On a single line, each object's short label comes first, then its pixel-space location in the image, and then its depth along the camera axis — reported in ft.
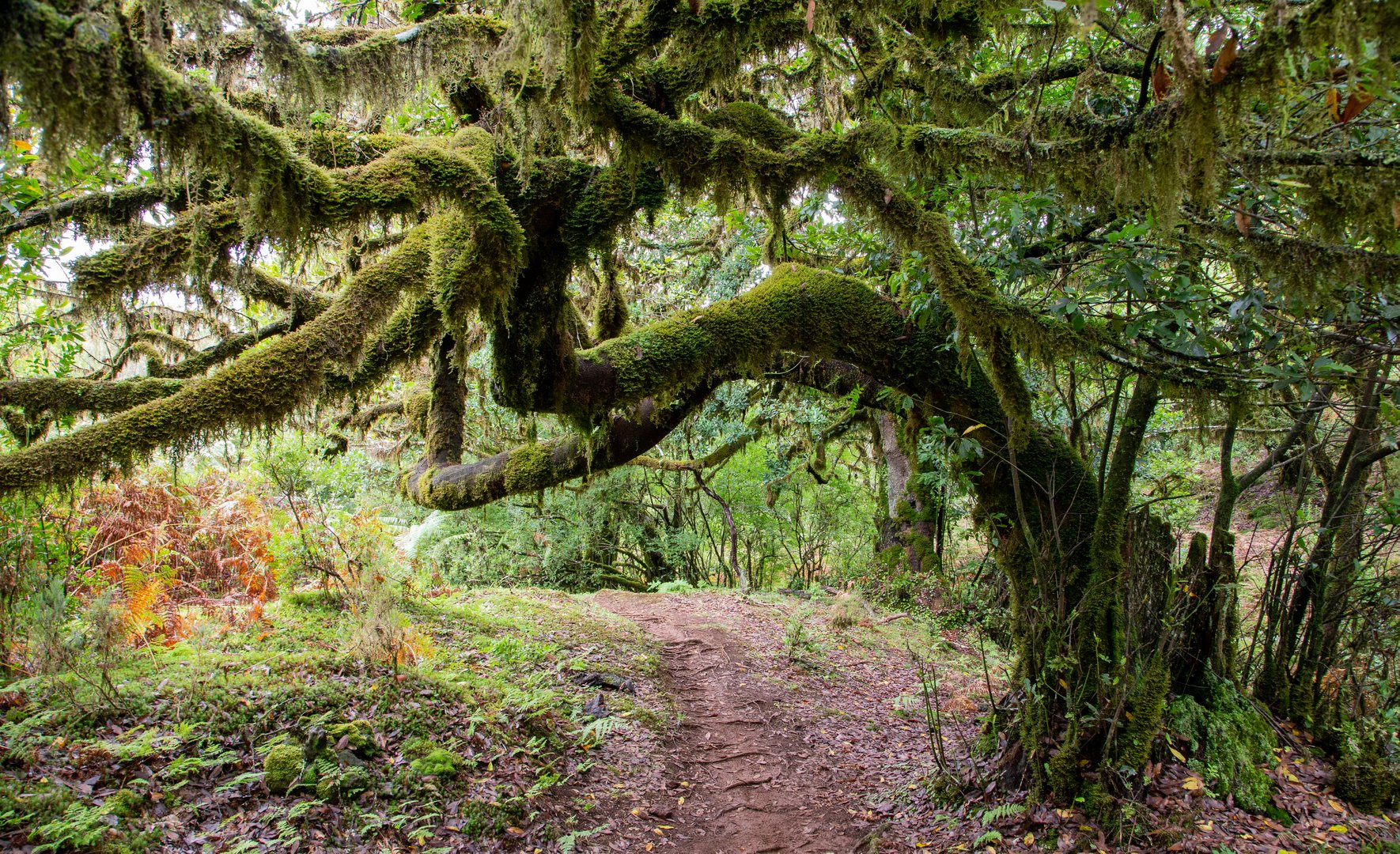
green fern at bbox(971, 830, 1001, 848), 12.38
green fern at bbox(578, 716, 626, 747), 17.04
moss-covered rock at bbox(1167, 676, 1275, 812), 12.98
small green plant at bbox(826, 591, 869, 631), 29.25
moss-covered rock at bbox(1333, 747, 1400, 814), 13.37
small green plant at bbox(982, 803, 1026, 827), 12.71
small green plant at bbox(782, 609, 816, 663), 26.12
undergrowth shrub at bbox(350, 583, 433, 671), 16.39
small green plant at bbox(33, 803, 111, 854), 9.43
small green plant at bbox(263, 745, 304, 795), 12.07
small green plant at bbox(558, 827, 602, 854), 13.09
